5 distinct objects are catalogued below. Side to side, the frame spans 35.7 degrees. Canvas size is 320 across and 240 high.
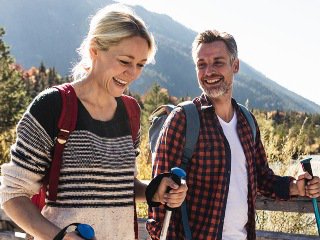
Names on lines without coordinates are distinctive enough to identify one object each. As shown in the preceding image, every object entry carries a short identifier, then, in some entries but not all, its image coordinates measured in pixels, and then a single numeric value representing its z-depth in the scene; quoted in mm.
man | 2262
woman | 1546
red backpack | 1586
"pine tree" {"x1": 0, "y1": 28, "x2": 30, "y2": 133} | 23562
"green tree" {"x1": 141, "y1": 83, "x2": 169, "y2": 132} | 37656
